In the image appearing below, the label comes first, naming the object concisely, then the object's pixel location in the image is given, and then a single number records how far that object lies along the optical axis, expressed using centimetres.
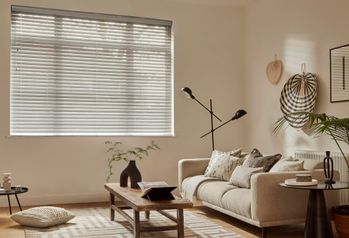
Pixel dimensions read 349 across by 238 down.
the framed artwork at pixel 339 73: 447
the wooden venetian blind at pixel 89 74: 556
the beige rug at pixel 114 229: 390
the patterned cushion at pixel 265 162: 428
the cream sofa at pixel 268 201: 367
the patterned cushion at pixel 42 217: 419
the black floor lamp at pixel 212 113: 593
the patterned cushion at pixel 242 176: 422
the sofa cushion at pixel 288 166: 396
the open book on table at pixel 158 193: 358
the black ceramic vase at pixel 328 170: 357
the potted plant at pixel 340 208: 350
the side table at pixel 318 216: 343
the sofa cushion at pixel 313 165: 406
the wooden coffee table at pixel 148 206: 336
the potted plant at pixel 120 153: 582
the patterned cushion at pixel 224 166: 482
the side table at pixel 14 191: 455
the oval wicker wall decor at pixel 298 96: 491
